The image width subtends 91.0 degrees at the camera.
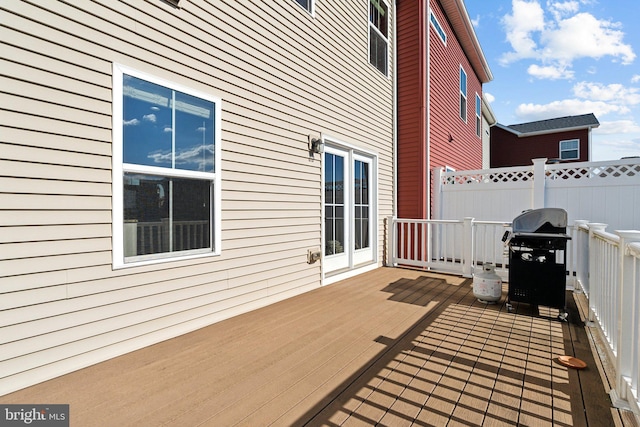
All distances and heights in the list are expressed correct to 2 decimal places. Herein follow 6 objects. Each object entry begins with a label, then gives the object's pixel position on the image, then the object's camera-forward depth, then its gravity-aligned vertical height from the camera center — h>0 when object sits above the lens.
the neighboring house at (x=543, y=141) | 14.55 +3.39
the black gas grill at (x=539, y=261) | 3.14 -0.53
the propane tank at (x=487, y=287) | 3.55 -0.88
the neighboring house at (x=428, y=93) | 6.16 +2.60
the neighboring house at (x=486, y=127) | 12.77 +3.82
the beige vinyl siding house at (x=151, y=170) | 1.88 +0.33
